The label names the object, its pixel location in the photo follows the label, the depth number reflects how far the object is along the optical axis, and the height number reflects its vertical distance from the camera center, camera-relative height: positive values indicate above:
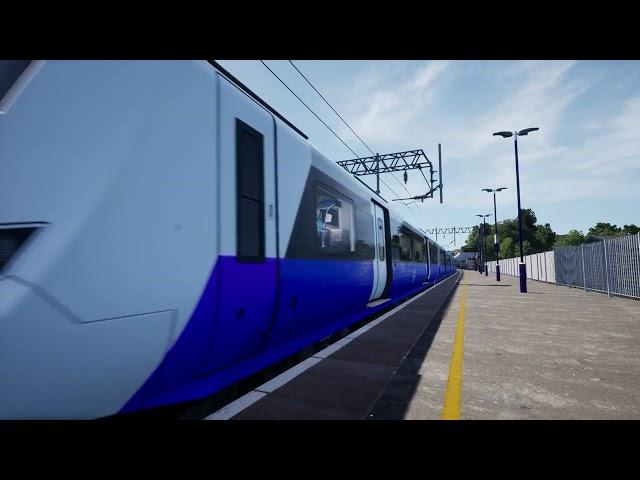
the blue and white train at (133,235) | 1.69 +0.20
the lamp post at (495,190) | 32.19 +6.88
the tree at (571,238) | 108.57 +7.34
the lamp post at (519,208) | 14.94 +3.13
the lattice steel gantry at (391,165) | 18.98 +5.47
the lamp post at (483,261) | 44.96 +0.17
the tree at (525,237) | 99.25 +7.67
